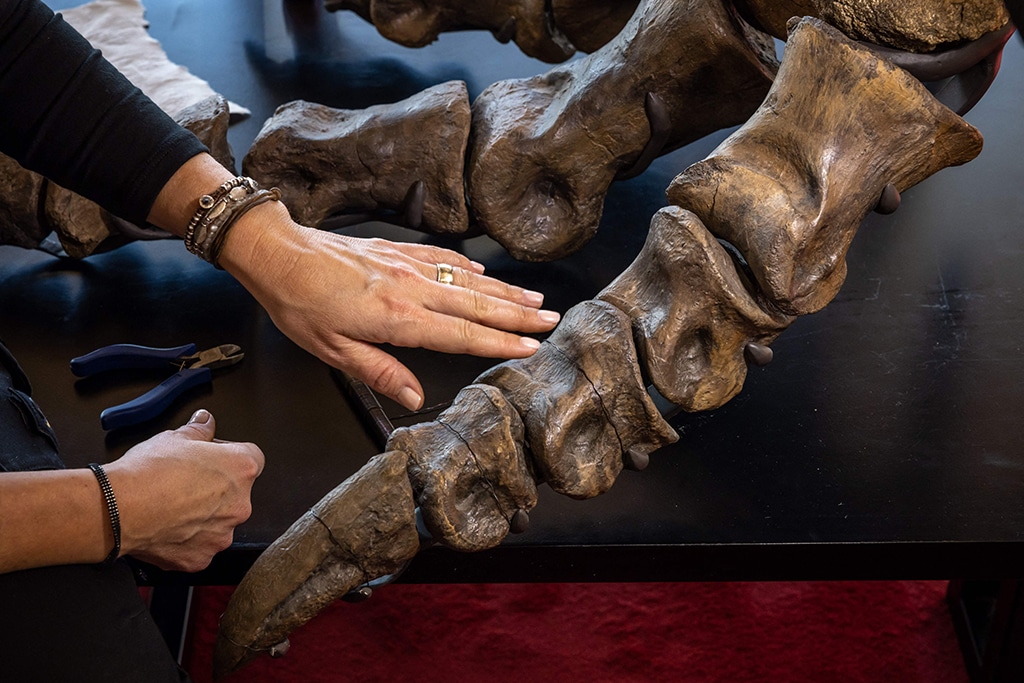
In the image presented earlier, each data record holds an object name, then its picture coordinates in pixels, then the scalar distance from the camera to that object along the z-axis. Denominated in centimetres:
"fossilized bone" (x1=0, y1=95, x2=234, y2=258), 146
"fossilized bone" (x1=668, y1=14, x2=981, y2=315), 106
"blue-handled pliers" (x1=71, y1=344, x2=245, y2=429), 139
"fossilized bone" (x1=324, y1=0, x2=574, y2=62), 169
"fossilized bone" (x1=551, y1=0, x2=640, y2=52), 159
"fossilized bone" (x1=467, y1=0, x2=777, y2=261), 127
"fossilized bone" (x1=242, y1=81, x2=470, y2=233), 140
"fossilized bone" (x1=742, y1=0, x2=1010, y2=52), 111
